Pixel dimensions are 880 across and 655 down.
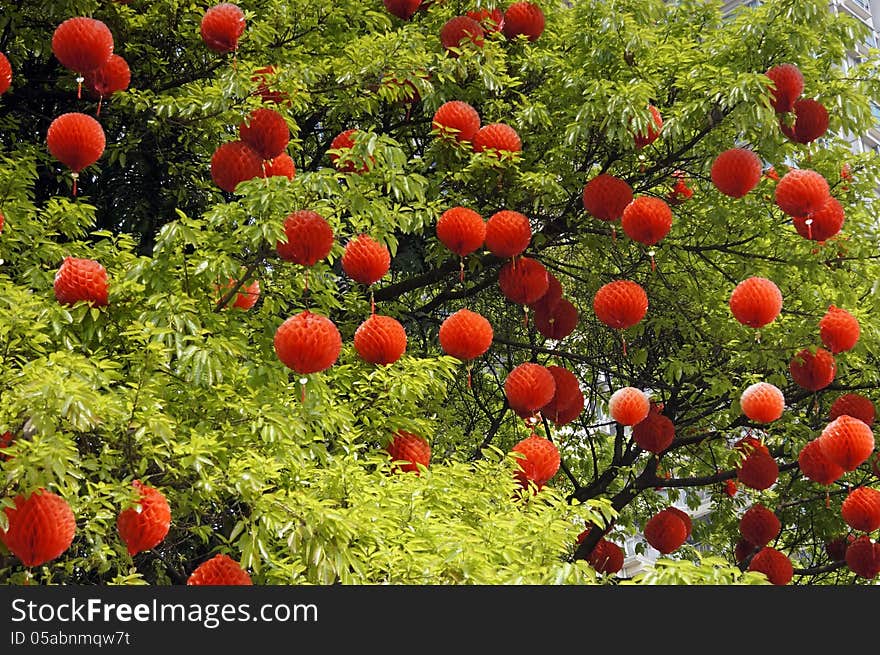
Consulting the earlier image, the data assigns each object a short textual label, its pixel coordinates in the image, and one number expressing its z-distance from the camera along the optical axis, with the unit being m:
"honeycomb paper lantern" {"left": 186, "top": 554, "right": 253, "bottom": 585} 10.82
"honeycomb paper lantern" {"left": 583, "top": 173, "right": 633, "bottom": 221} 16.58
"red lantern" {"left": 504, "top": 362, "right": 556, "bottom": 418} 16.83
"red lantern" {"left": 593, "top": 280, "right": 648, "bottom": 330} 16.08
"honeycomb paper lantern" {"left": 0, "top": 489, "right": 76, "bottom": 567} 9.56
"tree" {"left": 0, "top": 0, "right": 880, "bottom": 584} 11.34
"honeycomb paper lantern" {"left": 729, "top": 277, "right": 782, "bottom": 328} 15.93
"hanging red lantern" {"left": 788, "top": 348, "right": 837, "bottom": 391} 19.23
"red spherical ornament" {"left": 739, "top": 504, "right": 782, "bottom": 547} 21.50
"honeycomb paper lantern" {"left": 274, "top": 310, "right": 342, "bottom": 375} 12.41
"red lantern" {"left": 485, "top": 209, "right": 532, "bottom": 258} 16.62
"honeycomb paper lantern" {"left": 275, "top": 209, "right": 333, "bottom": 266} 13.08
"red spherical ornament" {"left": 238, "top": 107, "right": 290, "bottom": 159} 14.97
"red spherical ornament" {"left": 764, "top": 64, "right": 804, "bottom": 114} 16.84
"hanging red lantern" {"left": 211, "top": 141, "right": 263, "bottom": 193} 14.75
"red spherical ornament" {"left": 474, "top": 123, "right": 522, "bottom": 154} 17.48
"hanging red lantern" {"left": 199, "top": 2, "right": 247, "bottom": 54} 15.87
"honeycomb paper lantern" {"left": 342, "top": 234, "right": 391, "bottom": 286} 14.52
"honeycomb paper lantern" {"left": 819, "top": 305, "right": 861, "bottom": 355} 18.28
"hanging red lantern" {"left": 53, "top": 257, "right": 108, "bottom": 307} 13.38
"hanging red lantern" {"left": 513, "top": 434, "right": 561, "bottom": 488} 16.20
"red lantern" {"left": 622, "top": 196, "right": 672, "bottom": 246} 16.02
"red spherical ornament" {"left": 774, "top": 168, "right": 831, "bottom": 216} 16.20
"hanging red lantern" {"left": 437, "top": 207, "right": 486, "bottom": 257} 16.27
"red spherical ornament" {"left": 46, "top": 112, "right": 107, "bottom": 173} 14.58
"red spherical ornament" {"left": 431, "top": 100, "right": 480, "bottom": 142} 17.30
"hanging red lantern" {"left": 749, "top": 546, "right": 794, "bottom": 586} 20.53
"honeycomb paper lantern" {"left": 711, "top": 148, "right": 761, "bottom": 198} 16.37
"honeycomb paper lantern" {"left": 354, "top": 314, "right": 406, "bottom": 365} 14.41
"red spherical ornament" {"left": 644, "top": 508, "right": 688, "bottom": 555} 20.98
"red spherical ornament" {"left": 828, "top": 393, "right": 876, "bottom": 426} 20.08
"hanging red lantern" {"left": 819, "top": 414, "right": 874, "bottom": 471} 17.56
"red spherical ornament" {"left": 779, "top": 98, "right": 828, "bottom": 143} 17.45
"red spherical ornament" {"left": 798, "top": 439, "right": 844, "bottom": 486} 18.92
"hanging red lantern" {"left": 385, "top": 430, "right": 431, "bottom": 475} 15.52
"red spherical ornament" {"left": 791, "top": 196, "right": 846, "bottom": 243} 16.84
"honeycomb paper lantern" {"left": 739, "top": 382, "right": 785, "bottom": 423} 17.89
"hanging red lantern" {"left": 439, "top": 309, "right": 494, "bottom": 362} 15.75
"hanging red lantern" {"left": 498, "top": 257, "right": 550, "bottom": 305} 17.39
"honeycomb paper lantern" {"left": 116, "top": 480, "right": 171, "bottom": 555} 10.41
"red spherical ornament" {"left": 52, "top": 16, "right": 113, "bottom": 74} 14.90
